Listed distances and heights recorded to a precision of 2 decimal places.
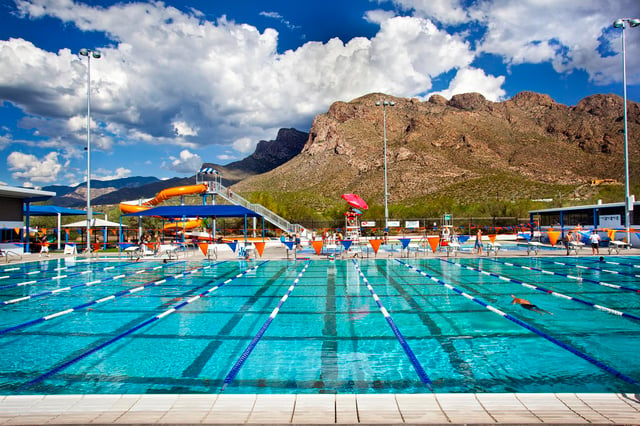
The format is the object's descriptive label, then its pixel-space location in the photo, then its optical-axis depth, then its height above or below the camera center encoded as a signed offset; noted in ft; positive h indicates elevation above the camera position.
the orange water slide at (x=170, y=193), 109.81 +9.80
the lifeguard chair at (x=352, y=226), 88.94 +0.43
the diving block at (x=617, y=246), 67.40 -3.50
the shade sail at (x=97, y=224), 82.26 +1.34
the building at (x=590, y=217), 83.05 +1.92
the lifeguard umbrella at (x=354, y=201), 89.81 +5.71
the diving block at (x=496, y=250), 66.85 -3.71
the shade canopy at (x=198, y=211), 87.40 +3.73
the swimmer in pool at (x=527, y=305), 29.43 -5.69
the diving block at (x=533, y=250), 64.98 -4.05
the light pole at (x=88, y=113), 74.02 +21.21
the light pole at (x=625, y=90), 65.99 +23.10
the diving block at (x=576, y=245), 65.07 -3.03
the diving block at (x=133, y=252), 67.95 -3.86
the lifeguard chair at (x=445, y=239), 72.95 -2.20
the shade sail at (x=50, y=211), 99.08 +4.78
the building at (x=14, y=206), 77.02 +4.83
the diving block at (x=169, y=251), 69.15 -3.62
